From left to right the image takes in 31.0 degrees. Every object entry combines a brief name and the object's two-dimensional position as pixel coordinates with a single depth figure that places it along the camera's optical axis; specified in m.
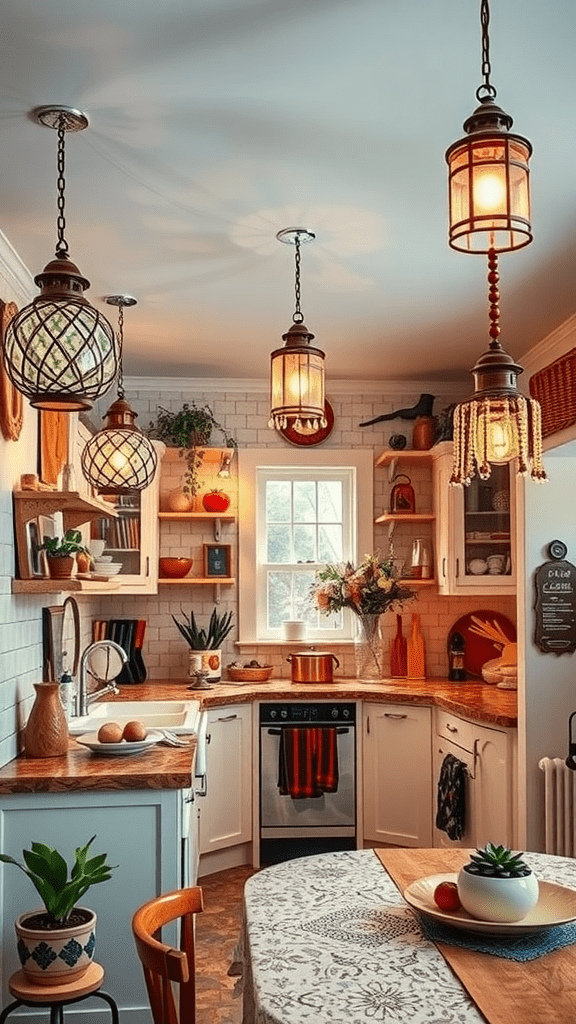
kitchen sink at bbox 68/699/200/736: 4.43
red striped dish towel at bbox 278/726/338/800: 5.61
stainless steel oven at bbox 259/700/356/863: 5.64
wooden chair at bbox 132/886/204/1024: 1.80
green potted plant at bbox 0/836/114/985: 2.93
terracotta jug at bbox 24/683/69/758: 3.74
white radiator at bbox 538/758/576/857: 4.29
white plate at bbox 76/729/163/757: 3.73
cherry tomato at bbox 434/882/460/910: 2.21
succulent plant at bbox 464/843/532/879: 2.16
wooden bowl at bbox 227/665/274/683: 6.05
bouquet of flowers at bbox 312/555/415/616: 5.96
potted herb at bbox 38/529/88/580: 3.95
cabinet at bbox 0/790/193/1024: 3.38
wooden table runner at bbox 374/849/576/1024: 1.75
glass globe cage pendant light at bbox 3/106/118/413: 2.50
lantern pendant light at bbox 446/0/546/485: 1.71
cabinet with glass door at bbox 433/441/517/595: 5.88
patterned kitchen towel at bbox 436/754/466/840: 5.05
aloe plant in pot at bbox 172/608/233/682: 6.04
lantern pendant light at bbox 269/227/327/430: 3.68
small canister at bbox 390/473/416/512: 6.29
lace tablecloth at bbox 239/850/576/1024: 1.79
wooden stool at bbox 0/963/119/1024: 2.88
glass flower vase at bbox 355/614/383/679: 6.09
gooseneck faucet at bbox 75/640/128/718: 4.49
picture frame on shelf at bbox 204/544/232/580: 6.27
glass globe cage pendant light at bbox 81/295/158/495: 4.41
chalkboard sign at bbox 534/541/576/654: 4.54
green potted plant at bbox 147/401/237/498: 6.21
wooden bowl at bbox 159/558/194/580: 6.16
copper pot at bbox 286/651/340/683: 5.96
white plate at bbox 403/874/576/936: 2.09
